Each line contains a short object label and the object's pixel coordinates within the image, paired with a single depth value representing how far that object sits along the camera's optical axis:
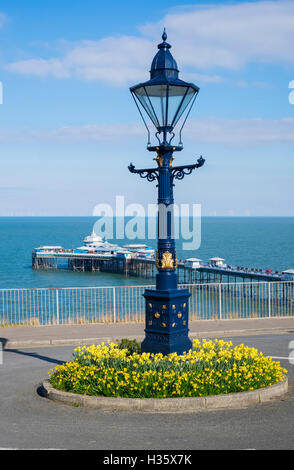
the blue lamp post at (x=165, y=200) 10.59
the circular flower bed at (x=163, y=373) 9.54
